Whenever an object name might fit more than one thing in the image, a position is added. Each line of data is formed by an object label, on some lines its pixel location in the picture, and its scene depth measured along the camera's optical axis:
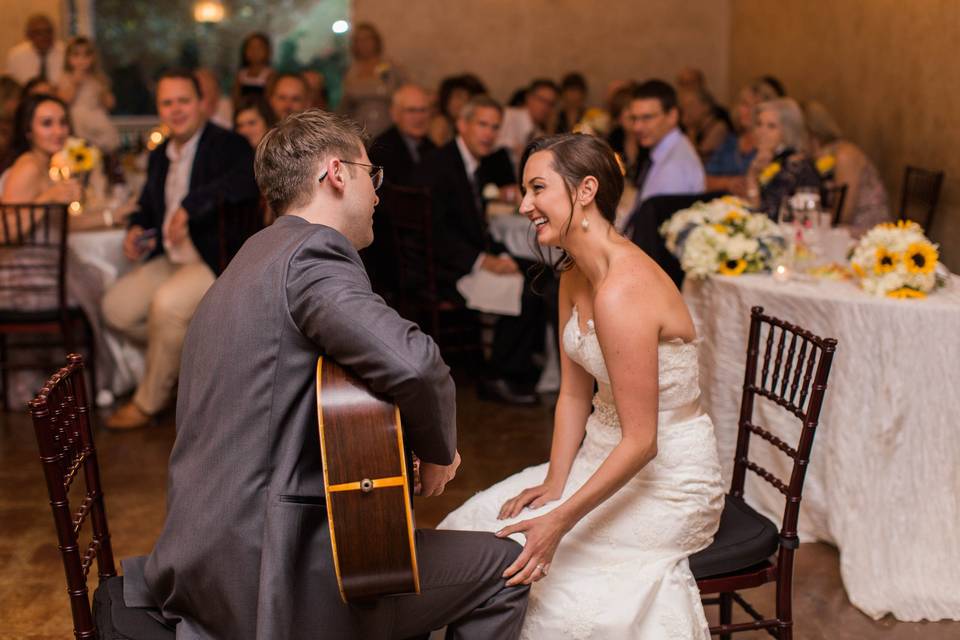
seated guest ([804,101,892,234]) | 5.62
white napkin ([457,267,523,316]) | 5.12
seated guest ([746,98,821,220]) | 5.36
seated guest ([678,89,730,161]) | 8.05
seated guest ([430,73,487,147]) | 8.09
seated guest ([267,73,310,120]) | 6.10
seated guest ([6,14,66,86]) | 8.47
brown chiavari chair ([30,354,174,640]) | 1.76
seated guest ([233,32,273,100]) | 8.67
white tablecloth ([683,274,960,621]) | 3.04
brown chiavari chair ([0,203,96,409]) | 4.78
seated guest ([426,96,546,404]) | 5.18
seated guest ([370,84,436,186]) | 6.04
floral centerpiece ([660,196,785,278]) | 3.69
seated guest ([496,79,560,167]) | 8.61
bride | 2.00
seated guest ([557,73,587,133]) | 9.44
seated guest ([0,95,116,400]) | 4.88
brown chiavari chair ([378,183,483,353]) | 4.98
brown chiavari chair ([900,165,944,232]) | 5.53
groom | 1.58
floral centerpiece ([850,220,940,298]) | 3.17
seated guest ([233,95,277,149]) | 5.54
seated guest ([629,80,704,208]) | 4.87
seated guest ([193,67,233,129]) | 7.20
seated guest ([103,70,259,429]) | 4.77
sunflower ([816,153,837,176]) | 5.05
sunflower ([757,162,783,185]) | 4.48
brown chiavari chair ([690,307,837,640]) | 2.14
